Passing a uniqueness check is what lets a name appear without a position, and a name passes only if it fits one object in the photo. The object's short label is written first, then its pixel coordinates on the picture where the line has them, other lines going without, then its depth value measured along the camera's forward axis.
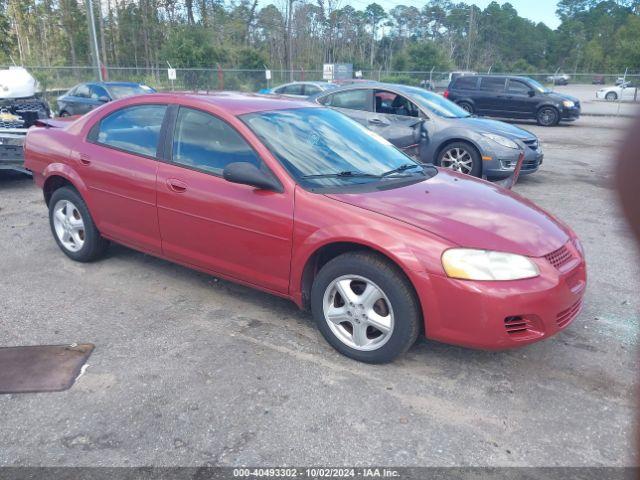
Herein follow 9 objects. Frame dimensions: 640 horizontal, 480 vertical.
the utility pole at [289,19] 35.76
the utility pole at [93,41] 17.97
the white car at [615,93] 27.78
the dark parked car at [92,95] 13.49
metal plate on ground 3.08
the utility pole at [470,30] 69.35
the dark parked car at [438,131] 8.07
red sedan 3.00
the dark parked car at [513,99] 18.33
